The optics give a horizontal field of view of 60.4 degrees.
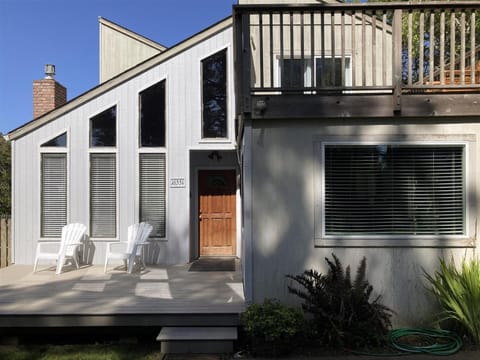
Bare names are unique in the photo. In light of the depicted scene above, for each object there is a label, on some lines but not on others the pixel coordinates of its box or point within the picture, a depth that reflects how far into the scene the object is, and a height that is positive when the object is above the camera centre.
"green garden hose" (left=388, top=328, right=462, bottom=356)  4.10 -1.58
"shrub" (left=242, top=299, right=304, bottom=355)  3.99 -1.32
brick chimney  9.05 +2.13
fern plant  4.19 -1.24
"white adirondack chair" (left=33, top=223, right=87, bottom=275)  6.94 -0.97
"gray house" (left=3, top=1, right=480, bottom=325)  4.59 +0.24
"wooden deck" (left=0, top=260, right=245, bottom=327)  4.57 -1.36
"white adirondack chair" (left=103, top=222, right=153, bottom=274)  6.98 -0.99
